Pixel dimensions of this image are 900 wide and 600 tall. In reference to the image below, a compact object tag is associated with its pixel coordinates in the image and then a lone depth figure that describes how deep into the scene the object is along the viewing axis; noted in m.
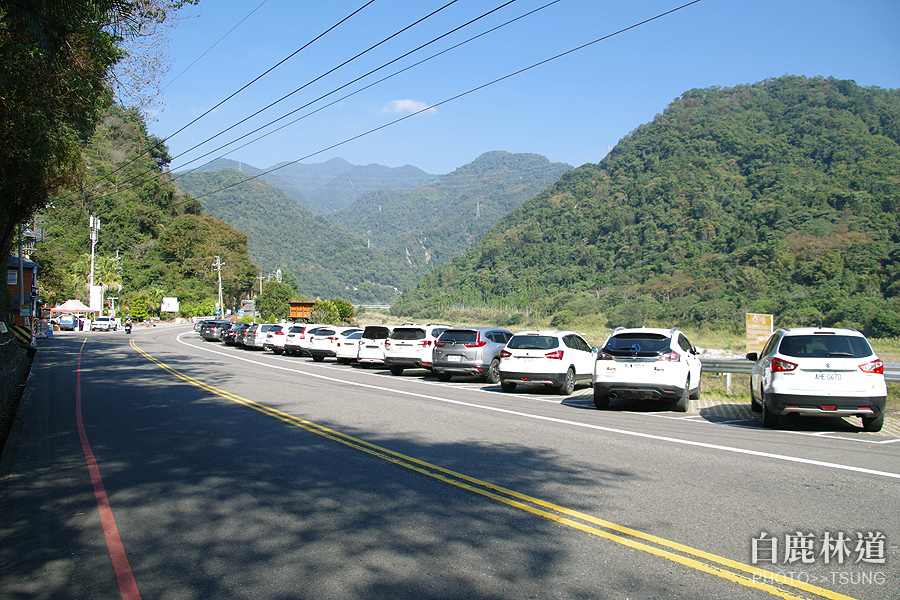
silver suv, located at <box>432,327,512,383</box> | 19.56
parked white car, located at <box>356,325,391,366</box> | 25.16
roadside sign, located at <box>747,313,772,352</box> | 18.42
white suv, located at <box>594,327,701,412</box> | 12.91
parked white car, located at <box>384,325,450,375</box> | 21.77
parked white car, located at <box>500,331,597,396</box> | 16.42
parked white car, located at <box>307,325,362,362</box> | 29.92
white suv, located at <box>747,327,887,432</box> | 10.28
